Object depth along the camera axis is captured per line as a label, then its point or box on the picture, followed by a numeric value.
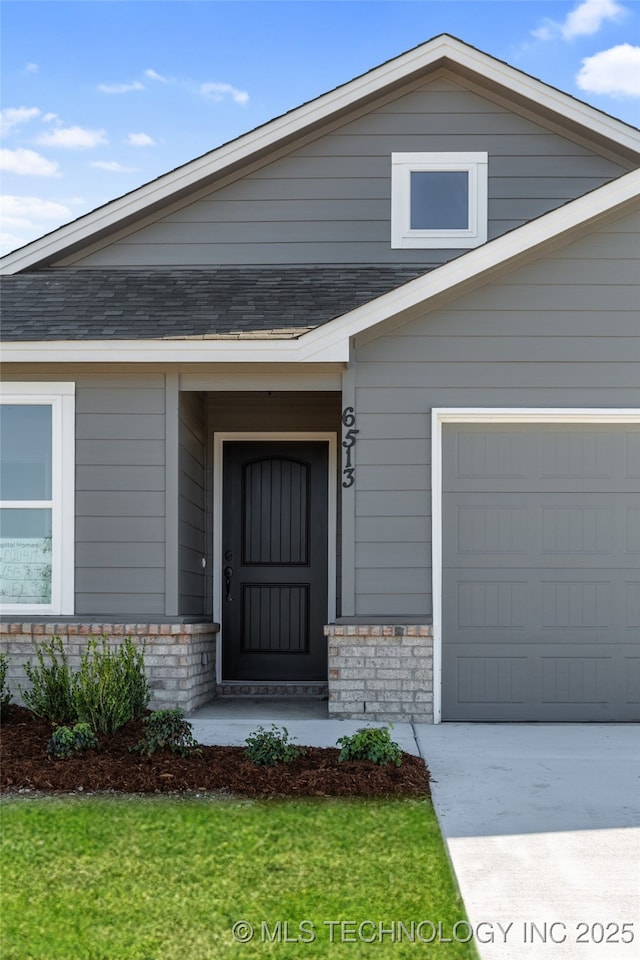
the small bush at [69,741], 6.61
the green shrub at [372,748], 6.38
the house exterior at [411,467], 8.34
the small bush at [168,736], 6.60
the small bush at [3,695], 7.91
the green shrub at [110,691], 7.17
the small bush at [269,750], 6.40
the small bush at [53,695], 7.58
